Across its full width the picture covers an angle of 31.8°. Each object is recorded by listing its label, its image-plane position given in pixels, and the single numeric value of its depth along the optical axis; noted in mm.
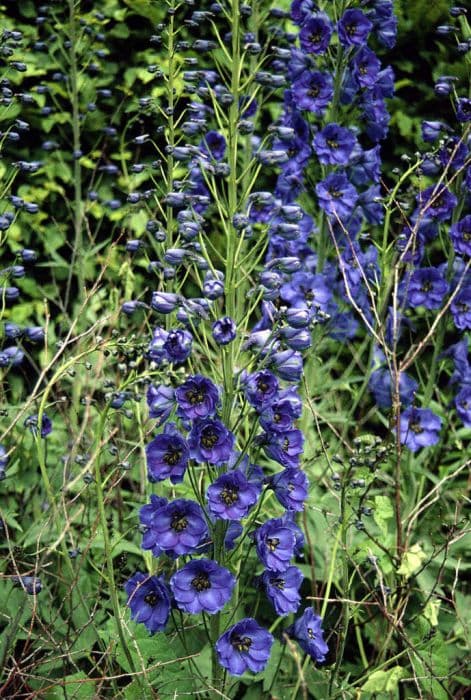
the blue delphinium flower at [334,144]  3072
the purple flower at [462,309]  3158
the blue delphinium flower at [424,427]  3188
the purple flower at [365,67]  3072
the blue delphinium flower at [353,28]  2982
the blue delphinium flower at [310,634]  2254
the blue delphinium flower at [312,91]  3068
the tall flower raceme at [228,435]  2012
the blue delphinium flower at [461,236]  3086
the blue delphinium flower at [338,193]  3100
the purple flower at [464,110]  2978
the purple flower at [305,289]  3158
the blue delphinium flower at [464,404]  3305
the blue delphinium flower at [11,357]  2756
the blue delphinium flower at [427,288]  3191
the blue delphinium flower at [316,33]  3035
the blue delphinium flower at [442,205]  3129
